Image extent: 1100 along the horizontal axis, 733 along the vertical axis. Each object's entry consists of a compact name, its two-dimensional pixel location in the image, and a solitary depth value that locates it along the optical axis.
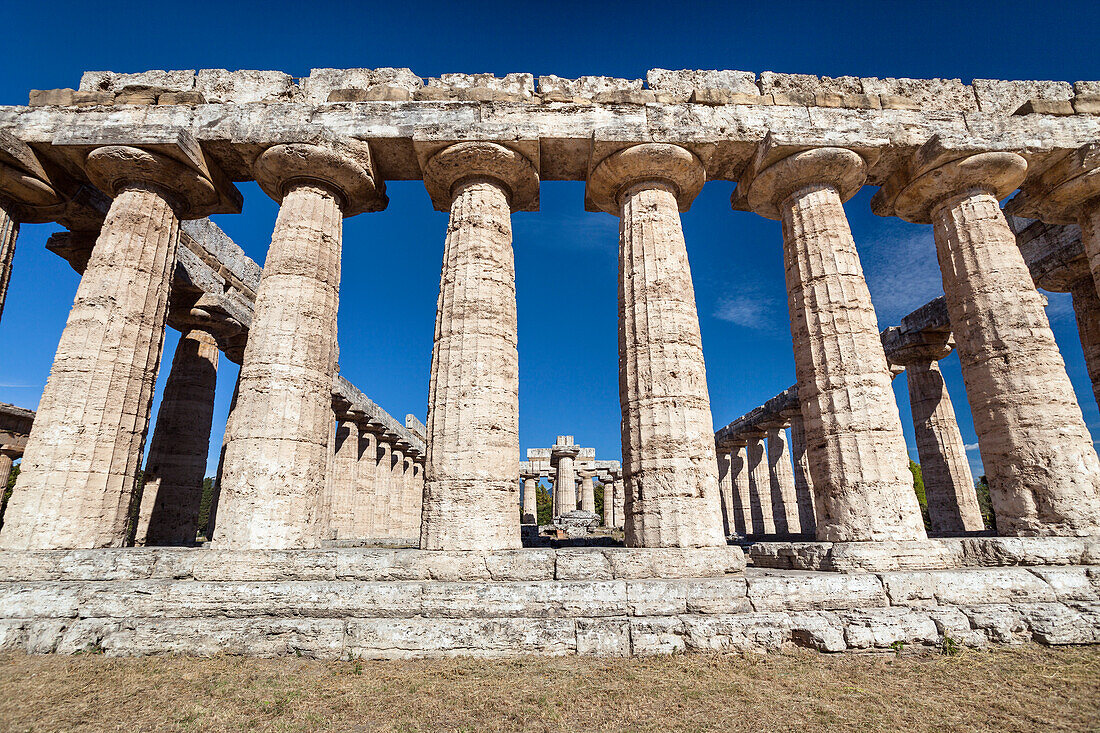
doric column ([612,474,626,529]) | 46.72
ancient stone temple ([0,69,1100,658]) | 7.63
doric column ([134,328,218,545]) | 16.34
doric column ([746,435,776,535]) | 30.09
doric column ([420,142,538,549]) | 9.10
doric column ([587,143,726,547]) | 9.20
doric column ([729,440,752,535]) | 32.12
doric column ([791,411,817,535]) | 24.89
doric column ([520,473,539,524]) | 40.31
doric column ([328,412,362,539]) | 25.38
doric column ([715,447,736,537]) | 33.97
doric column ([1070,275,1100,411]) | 15.96
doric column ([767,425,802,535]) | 28.09
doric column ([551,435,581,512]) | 37.28
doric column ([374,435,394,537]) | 30.36
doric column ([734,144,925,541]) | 9.47
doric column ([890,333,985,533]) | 18.33
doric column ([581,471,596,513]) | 44.19
